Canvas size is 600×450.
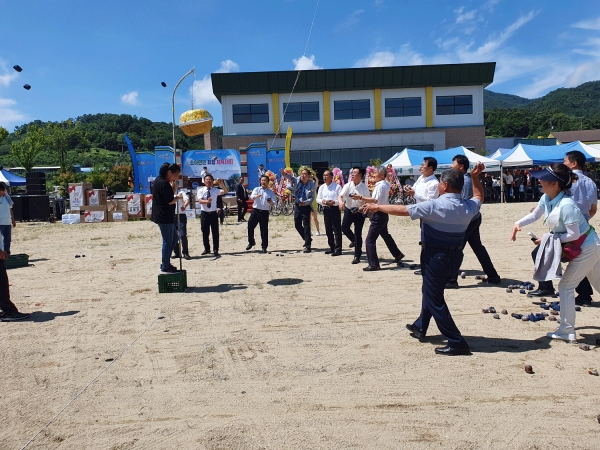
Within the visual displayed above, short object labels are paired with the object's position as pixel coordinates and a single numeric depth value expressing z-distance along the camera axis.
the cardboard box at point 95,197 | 24.25
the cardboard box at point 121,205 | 24.30
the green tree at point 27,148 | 45.53
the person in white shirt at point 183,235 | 10.30
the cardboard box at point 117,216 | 24.08
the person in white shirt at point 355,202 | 9.71
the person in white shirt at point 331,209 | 10.89
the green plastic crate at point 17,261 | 10.72
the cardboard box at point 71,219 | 23.83
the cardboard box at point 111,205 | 24.19
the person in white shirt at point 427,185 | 7.64
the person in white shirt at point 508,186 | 30.36
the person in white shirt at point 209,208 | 11.21
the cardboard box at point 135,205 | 24.27
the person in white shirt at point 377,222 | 8.71
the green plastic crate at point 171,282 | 7.70
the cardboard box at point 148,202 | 24.44
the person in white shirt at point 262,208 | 11.73
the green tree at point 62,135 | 52.00
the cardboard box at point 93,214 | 23.88
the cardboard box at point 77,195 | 24.02
